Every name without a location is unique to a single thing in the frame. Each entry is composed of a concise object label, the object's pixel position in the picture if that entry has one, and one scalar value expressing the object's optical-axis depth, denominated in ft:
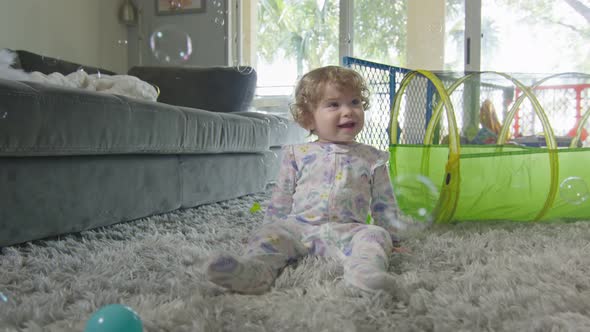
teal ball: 1.59
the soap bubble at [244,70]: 8.03
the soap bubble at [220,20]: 12.97
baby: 3.00
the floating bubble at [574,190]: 4.22
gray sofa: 3.31
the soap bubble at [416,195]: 4.49
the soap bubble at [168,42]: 12.62
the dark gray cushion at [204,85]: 7.77
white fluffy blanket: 5.15
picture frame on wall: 13.04
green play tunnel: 4.22
